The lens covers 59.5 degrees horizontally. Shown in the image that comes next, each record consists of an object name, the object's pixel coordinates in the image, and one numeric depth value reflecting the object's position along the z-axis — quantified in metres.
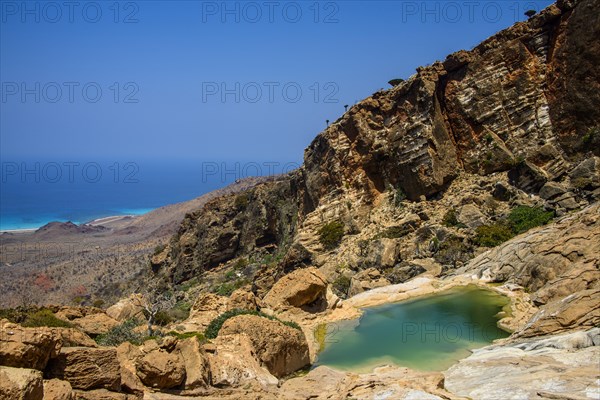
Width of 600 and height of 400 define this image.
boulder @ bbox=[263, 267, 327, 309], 23.84
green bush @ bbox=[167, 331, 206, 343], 16.20
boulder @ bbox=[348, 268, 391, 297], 29.92
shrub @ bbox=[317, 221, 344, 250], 40.69
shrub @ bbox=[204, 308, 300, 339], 18.91
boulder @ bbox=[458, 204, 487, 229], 34.25
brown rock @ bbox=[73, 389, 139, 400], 11.49
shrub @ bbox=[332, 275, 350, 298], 32.78
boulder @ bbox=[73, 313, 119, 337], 21.12
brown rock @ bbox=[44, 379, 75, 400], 10.38
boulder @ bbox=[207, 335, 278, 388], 14.62
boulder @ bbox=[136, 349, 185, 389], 13.38
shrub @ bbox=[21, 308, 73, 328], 19.31
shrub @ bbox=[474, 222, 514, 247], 31.42
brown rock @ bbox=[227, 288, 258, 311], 22.42
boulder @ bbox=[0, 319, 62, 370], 10.28
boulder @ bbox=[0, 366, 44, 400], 9.20
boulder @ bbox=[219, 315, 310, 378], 17.23
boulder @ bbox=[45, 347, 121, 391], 11.62
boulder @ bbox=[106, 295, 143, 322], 24.94
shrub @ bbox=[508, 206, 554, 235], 31.23
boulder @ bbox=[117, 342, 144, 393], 12.74
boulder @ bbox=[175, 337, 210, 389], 13.83
